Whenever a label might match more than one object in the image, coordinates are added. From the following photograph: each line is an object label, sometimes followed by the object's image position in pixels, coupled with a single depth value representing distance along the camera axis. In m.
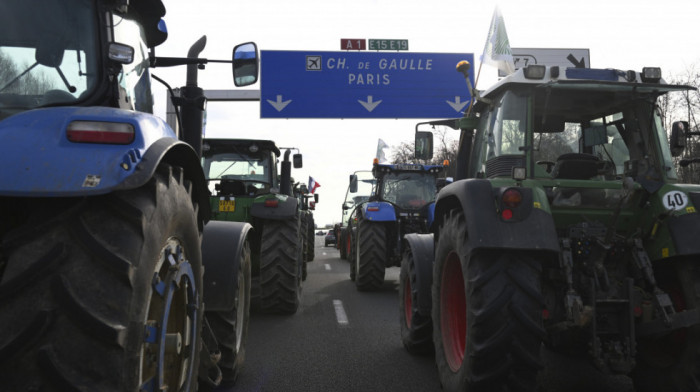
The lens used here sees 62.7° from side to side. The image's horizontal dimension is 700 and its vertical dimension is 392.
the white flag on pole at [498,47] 5.89
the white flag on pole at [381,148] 24.94
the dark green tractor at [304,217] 11.14
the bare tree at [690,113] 22.42
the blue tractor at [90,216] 1.63
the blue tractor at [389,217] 10.41
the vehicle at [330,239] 38.91
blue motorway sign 15.94
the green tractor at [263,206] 7.52
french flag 28.98
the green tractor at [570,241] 3.41
